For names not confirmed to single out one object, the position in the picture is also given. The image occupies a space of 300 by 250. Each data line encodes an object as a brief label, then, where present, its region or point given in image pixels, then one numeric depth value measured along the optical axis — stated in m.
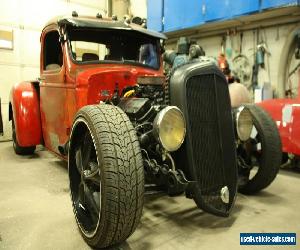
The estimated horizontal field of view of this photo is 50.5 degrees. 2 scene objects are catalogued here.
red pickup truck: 1.68
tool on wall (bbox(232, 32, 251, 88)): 5.51
